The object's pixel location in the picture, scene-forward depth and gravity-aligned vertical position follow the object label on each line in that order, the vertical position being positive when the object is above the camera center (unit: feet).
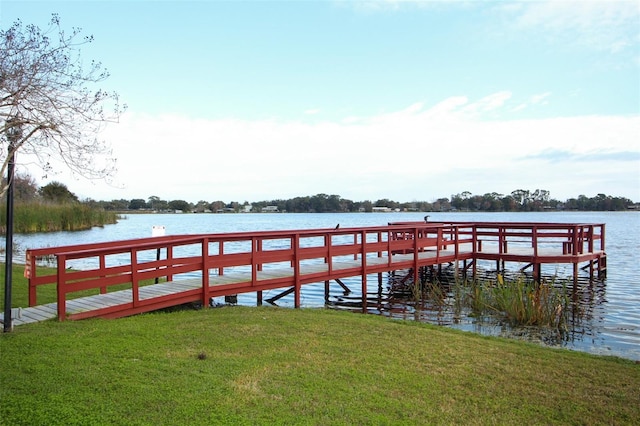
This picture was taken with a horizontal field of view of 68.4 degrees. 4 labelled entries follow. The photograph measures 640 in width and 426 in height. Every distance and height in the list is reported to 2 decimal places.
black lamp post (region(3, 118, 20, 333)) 19.93 -0.41
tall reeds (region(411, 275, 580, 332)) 32.50 -7.48
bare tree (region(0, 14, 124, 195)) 19.26 +4.63
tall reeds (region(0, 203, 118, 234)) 123.53 -2.74
